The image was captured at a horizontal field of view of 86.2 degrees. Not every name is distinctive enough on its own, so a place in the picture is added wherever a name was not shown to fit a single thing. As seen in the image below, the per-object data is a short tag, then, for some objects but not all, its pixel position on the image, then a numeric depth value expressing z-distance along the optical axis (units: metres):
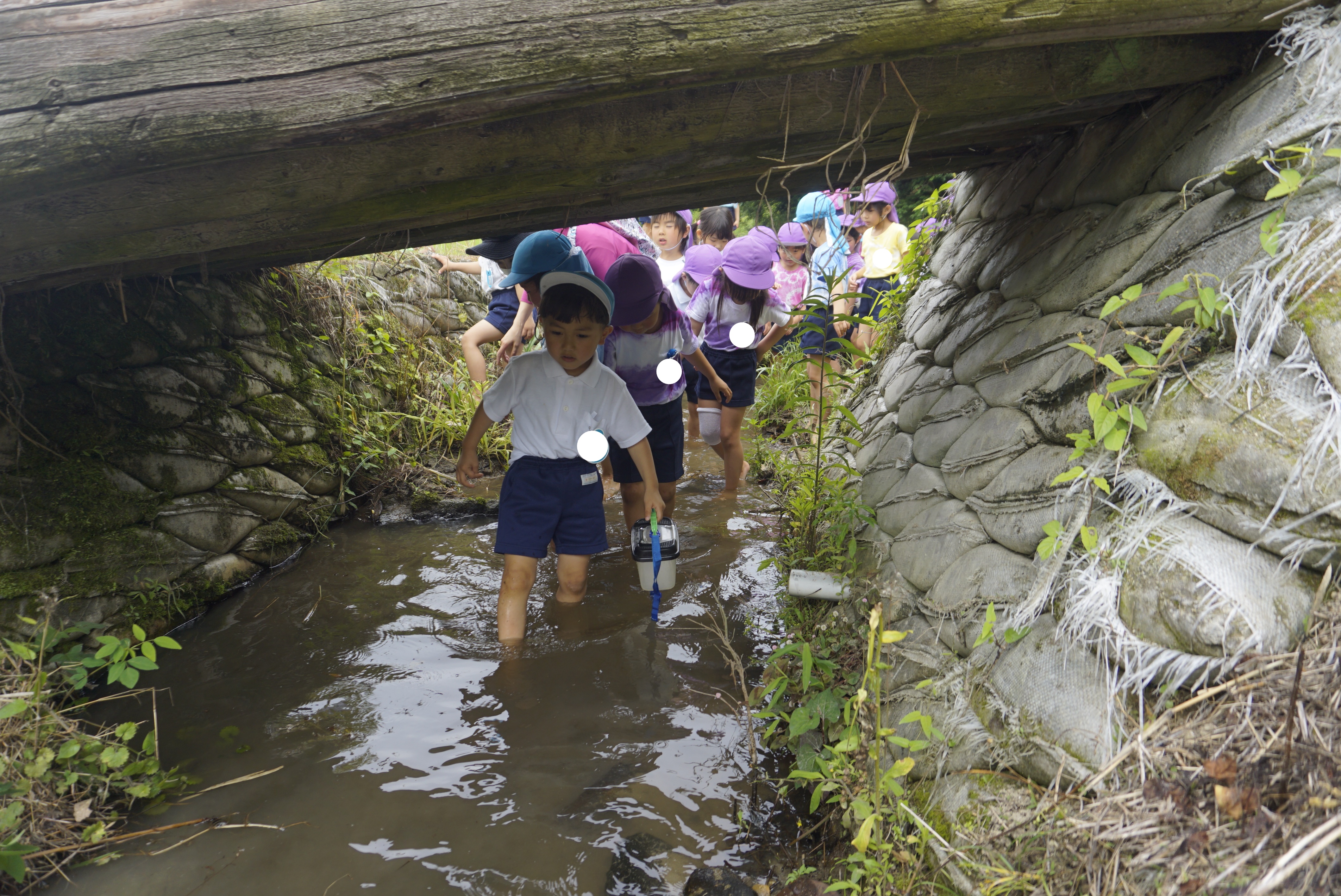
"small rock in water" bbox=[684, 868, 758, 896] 1.95
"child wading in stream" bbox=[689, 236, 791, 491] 5.08
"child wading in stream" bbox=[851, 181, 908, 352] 5.58
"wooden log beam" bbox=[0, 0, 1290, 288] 1.77
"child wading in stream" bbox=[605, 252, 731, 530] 3.90
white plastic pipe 2.97
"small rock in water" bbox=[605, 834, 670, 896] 2.05
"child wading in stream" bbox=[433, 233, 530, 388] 4.86
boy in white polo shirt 3.32
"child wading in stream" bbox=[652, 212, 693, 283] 6.40
